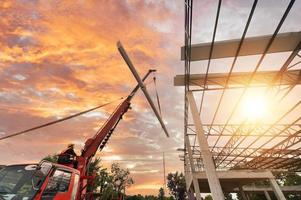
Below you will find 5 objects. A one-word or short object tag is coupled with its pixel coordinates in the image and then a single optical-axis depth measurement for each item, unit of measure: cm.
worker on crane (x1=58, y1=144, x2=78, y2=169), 842
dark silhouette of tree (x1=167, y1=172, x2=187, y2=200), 7924
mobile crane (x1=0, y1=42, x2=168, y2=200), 549
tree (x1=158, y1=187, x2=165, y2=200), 9589
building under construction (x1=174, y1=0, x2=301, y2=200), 812
